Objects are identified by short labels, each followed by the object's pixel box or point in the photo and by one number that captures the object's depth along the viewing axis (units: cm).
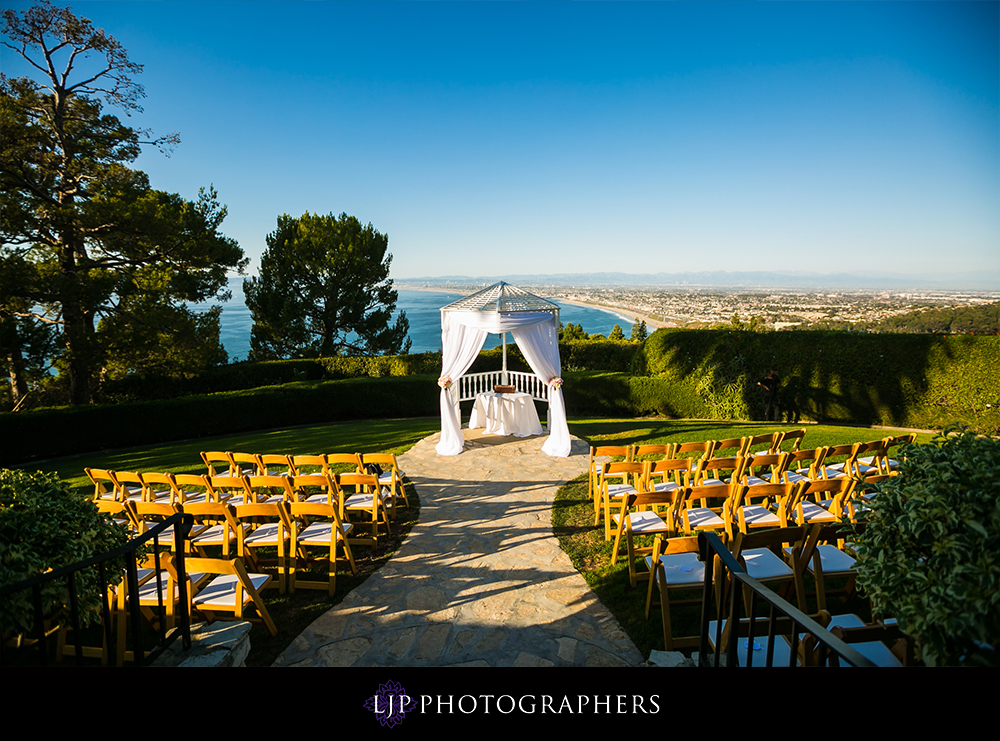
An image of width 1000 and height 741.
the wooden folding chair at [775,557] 300
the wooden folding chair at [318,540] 441
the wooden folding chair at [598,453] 640
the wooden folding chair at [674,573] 319
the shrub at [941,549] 152
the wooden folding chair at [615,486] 524
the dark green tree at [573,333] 2283
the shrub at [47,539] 211
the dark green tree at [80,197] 1253
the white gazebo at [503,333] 917
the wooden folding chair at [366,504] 529
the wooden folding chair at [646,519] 454
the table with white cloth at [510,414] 1023
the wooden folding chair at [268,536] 439
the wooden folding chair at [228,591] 334
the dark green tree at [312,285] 2303
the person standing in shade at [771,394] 1165
